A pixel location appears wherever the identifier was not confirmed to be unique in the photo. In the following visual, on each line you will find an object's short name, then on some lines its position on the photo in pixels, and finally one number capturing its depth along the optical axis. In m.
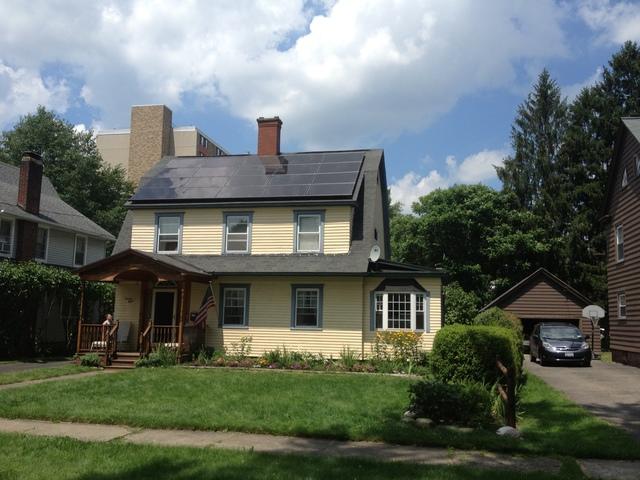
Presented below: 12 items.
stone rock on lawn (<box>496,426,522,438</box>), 8.20
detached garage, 30.38
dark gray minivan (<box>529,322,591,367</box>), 21.14
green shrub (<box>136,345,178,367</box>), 17.91
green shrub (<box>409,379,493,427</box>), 9.05
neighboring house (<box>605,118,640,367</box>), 21.78
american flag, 19.29
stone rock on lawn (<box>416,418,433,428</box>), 8.88
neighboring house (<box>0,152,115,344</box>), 26.09
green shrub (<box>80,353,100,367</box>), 18.25
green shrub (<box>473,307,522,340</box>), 20.73
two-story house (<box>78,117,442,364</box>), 19.09
